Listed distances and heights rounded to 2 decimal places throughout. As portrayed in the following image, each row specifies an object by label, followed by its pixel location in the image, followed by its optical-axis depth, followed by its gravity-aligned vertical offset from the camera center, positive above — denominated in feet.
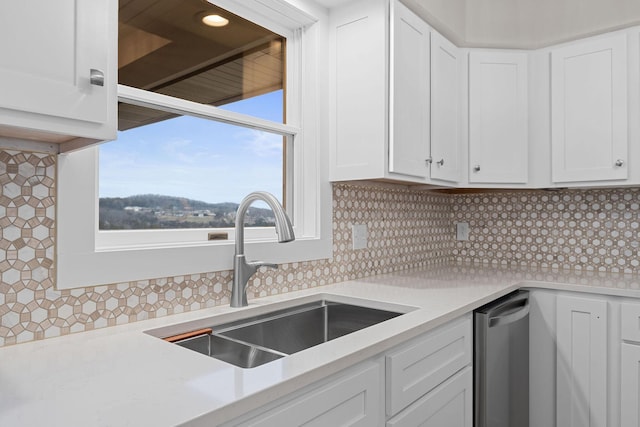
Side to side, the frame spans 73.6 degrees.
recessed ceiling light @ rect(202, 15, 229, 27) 5.32 +2.48
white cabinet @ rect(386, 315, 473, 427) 3.92 -1.67
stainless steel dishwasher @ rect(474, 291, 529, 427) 5.34 -1.99
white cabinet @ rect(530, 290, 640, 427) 6.18 -2.17
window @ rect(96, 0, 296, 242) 4.56 +1.06
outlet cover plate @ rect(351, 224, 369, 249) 6.84 -0.30
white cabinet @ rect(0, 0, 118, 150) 2.54 +0.94
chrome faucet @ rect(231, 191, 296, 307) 4.67 -0.55
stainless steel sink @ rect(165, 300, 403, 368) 4.03 -1.27
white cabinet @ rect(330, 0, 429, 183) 5.94 +1.81
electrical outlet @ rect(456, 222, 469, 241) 9.57 -0.31
